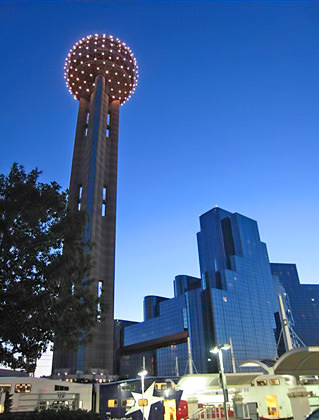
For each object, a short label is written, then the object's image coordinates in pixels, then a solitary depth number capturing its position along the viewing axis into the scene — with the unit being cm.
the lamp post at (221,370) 2098
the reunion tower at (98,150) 7506
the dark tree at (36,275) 1759
